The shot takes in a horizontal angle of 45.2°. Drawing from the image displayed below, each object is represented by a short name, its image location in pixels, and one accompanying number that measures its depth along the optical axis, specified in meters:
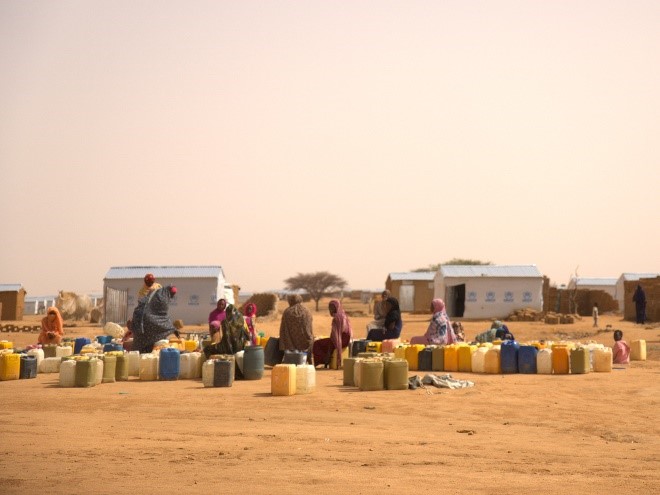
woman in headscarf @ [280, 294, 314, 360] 14.30
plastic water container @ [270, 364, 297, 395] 10.90
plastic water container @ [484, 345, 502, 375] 13.80
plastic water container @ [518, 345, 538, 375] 13.68
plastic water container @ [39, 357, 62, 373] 14.59
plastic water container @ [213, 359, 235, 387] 11.98
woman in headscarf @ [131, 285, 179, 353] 14.63
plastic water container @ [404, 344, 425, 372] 14.27
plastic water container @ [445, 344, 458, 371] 14.19
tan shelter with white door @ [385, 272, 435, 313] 48.41
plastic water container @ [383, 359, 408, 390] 11.45
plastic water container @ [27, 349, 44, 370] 14.60
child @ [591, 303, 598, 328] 32.17
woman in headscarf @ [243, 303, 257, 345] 15.30
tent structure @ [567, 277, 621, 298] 56.98
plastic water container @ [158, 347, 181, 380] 12.98
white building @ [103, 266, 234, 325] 34.81
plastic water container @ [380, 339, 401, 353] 15.17
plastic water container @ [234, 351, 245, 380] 12.97
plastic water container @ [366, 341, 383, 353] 14.90
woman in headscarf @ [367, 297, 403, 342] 16.11
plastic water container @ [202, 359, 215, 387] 12.03
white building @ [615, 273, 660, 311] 49.51
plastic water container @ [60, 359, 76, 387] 12.16
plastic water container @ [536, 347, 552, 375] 13.66
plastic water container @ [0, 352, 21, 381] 13.24
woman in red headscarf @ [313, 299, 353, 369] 14.47
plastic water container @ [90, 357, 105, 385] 12.27
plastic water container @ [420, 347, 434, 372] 14.22
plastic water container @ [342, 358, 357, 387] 12.12
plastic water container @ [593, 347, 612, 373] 13.91
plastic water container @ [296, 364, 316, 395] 11.13
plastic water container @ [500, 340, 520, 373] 13.72
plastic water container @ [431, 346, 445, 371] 14.28
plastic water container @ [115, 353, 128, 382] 13.05
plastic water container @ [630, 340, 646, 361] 17.25
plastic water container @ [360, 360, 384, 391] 11.44
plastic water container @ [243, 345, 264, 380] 12.95
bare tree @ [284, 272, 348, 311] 73.12
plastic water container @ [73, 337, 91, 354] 16.92
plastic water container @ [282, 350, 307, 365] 12.71
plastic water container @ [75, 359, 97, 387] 12.07
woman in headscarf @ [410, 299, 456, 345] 15.41
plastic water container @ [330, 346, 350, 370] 15.04
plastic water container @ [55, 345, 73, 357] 15.73
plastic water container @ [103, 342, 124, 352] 15.83
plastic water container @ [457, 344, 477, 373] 14.12
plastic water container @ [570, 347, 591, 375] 13.48
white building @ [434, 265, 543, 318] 39.00
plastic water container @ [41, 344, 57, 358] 15.80
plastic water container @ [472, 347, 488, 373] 13.92
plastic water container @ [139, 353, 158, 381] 12.99
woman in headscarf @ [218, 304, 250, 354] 13.74
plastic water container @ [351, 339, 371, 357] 15.65
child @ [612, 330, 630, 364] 15.54
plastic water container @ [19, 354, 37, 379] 13.40
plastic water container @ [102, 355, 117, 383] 12.67
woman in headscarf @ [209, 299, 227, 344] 14.75
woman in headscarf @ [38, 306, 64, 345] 16.67
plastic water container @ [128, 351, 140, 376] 13.55
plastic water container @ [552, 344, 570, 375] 13.55
